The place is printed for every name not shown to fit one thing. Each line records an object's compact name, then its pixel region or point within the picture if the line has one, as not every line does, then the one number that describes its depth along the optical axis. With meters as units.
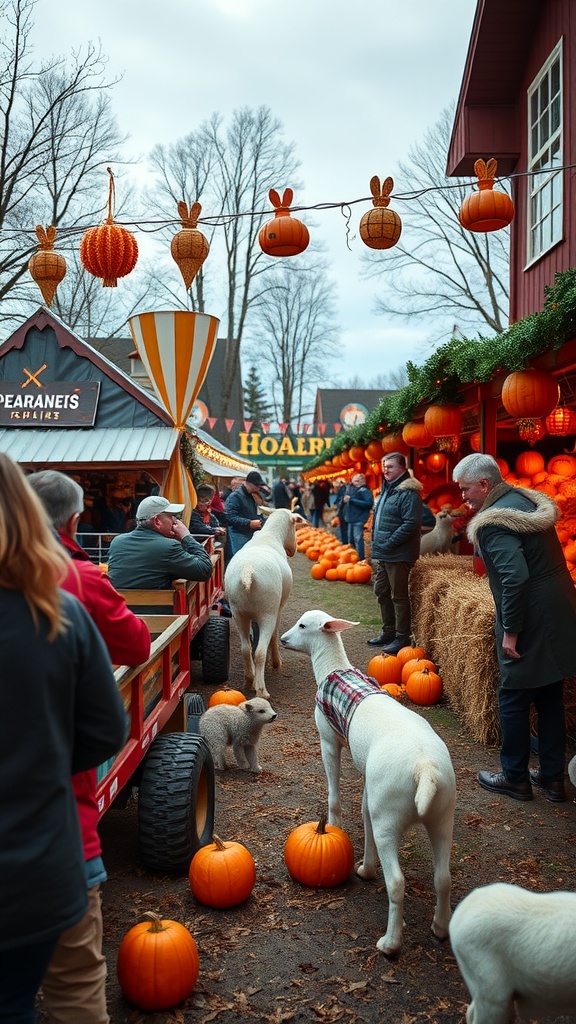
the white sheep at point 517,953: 2.11
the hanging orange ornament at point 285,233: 7.19
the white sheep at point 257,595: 6.54
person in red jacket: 1.92
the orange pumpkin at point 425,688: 6.54
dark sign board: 11.80
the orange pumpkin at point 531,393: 5.75
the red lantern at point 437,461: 12.74
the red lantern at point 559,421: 7.73
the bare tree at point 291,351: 57.59
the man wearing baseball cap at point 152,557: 5.13
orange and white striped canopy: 9.45
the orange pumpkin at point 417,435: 9.61
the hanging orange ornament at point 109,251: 7.54
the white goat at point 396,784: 2.87
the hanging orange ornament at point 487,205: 6.82
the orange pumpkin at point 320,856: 3.52
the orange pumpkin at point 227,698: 5.87
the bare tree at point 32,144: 19.19
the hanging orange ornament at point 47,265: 8.05
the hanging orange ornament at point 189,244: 7.48
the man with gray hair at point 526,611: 4.31
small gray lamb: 4.88
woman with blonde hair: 1.53
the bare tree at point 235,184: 36.31
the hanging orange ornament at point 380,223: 6.97
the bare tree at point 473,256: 27.70
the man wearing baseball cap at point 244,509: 9.42
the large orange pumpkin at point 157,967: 2.69
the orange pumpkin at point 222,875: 3.33
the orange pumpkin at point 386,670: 7.13
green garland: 4.75
